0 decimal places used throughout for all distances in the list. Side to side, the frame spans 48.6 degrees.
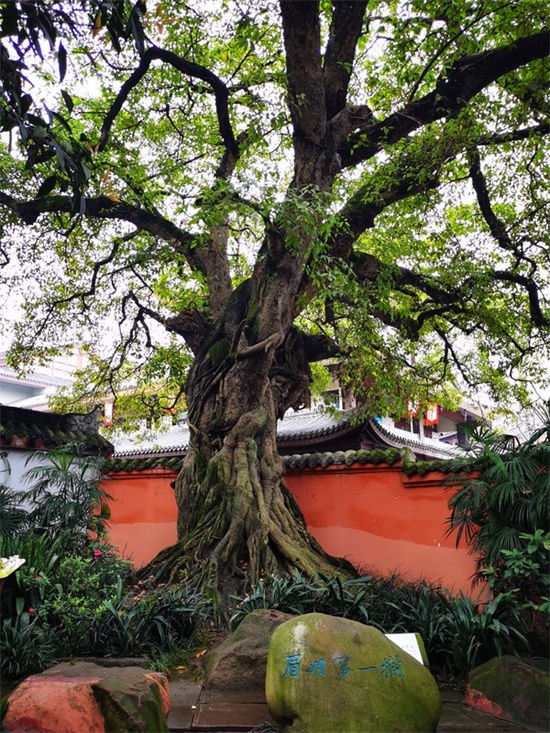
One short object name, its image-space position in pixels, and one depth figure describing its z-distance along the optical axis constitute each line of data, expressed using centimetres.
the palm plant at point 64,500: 618
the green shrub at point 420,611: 464
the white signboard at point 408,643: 416
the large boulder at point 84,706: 309
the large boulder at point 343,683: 335
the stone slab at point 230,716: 370
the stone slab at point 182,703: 376
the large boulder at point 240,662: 437
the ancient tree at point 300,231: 676
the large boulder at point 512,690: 393
